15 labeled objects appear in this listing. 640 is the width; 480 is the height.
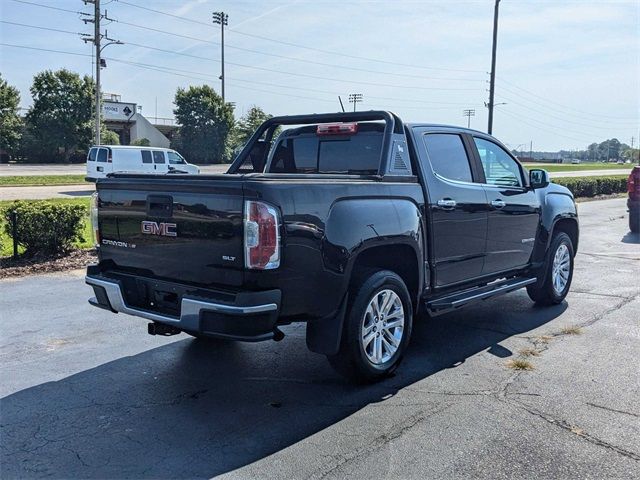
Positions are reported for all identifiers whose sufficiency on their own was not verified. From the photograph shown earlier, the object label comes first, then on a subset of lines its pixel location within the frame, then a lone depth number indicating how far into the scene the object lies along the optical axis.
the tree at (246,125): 63.69
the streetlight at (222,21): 59.38
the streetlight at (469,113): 79.19
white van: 25.39
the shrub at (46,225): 8.59
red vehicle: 13.92
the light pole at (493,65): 28.41
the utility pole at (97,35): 37.31
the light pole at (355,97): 59.94
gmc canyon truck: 3.71
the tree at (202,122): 59.31
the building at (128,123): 66.81
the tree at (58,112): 51.75
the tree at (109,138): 53.50
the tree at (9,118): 48.81
